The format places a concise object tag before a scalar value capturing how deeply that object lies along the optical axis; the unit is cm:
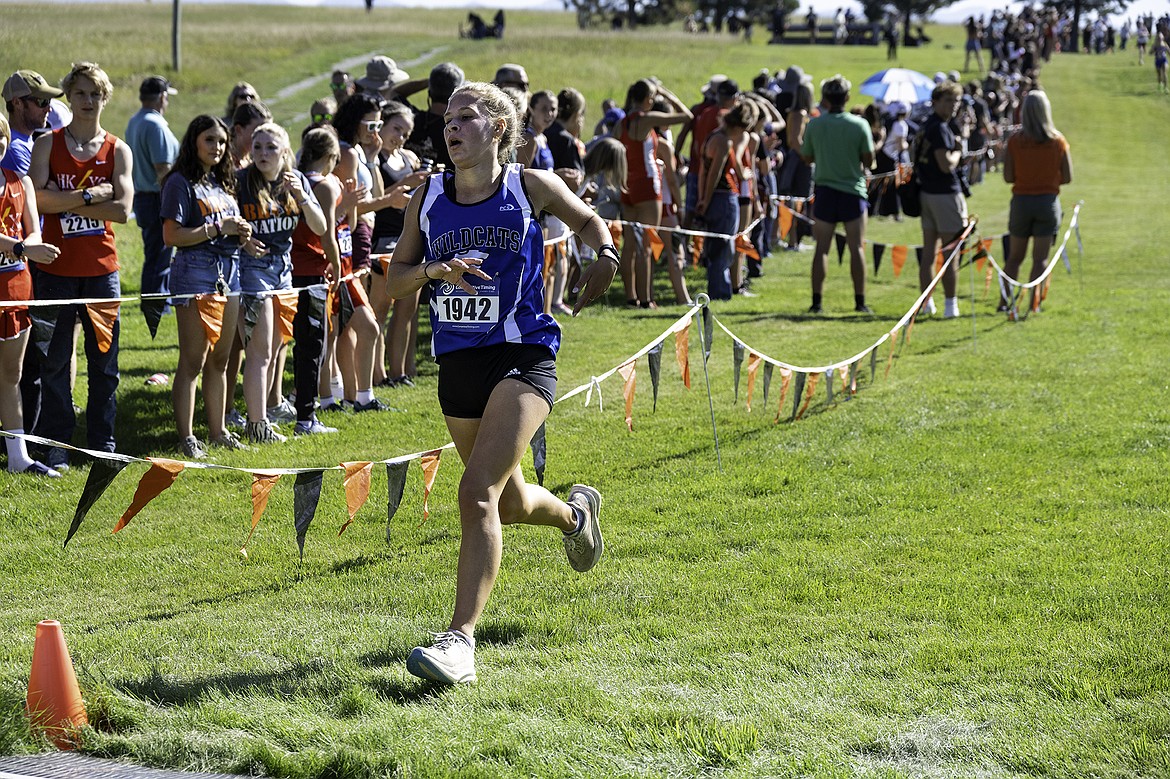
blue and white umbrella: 3022
